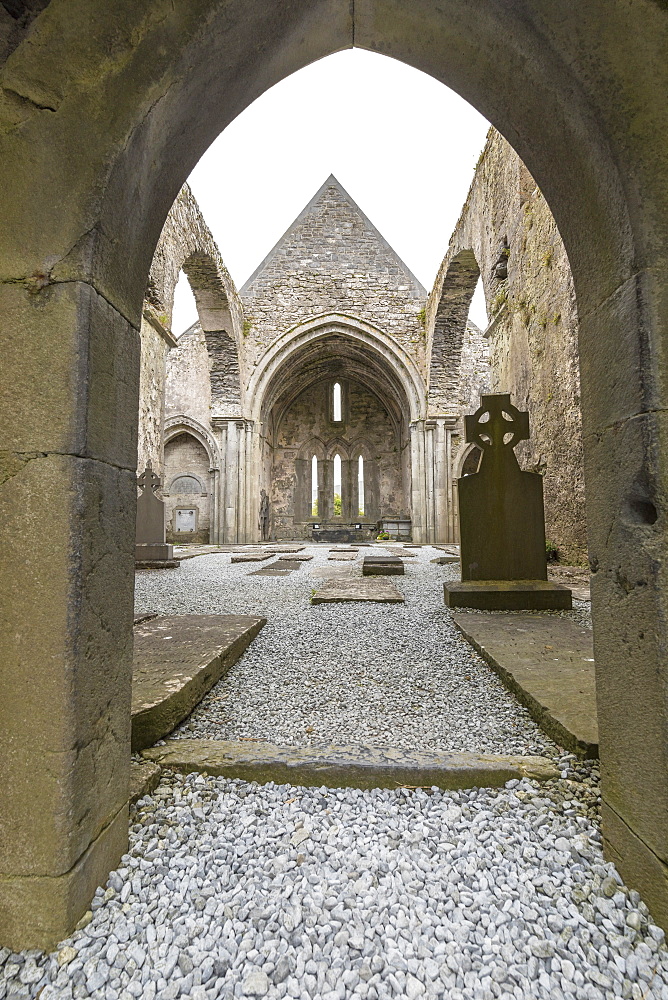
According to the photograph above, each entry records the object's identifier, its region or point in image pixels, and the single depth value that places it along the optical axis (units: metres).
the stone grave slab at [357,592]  3.70
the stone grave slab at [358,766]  1.30
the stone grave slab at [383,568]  5.50
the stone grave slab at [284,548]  11.26
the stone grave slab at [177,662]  1.51
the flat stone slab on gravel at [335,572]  5.36
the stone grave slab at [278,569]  5.86
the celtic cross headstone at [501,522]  3.62
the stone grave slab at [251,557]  7.51
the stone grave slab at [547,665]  1.47
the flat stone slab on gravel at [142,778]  1.22
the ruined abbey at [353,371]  5.70
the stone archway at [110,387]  0.89
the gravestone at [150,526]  6.68
